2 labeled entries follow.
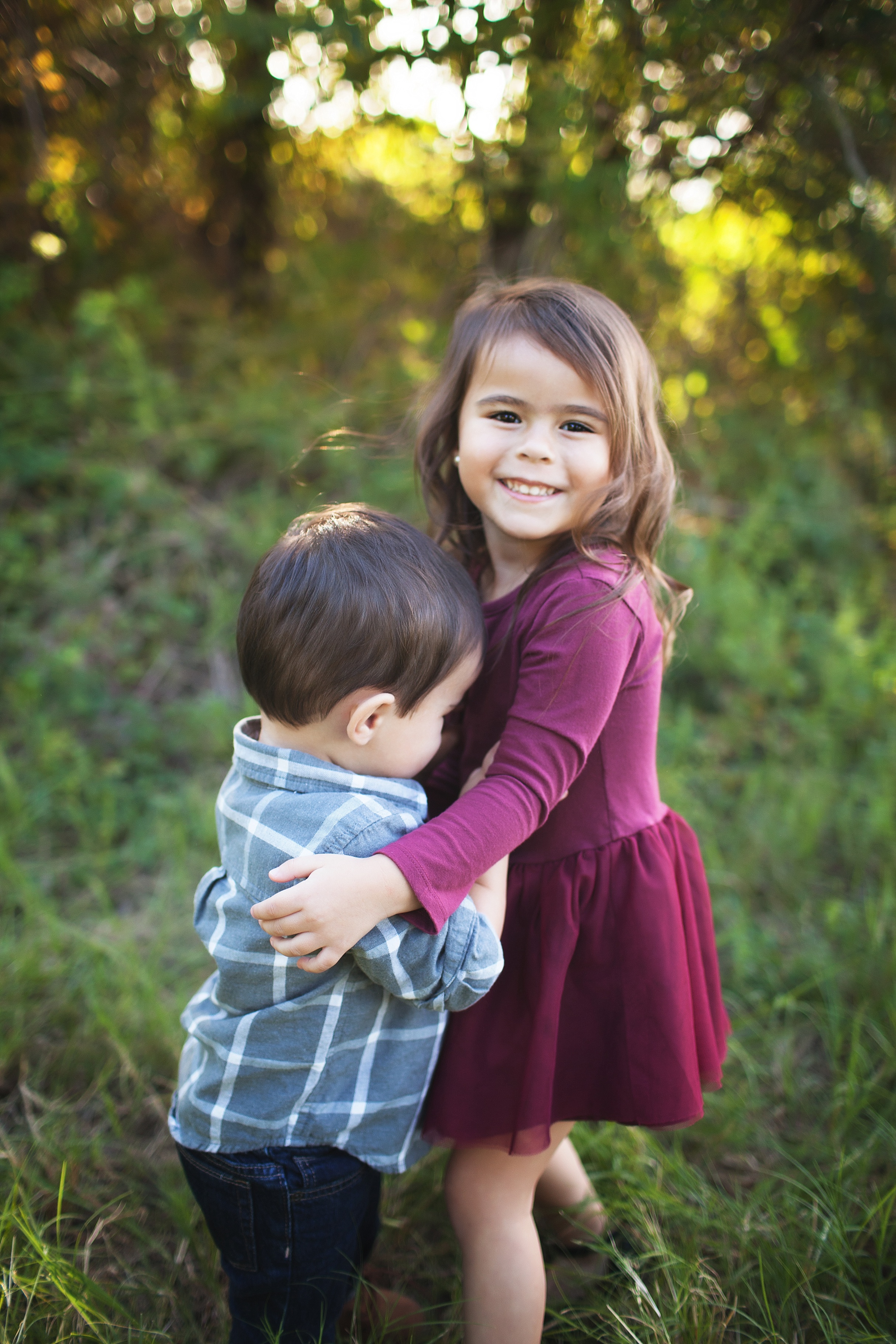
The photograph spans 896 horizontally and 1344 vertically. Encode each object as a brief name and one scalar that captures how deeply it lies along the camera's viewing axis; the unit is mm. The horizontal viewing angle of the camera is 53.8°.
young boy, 1159
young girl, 1283
